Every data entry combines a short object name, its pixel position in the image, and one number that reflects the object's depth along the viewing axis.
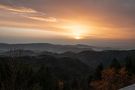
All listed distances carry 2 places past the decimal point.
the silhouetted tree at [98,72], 25.35
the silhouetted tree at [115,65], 24.93
